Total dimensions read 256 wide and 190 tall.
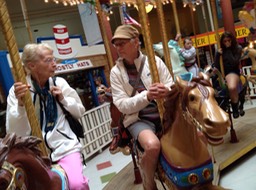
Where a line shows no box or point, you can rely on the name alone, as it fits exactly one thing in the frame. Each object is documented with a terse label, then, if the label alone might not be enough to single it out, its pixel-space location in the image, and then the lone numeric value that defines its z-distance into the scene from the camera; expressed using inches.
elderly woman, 67.3
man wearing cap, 78.5
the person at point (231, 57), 142.6
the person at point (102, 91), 132.7
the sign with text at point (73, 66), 216.8
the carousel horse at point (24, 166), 42.3
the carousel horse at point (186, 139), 61.6
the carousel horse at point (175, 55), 183.8
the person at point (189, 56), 201.9
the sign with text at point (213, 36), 292.7
